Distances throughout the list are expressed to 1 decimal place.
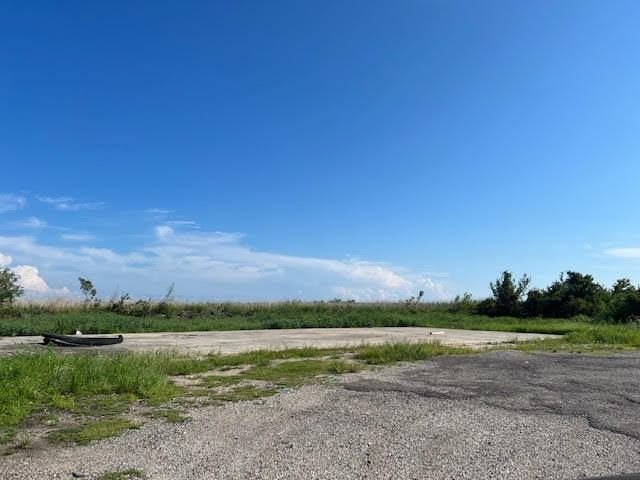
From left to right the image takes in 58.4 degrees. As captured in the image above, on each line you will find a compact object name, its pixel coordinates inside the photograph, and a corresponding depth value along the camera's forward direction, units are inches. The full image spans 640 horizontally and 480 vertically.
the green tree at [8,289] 1216.2
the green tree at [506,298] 1620.3
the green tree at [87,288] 1441.4
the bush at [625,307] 1229.1
